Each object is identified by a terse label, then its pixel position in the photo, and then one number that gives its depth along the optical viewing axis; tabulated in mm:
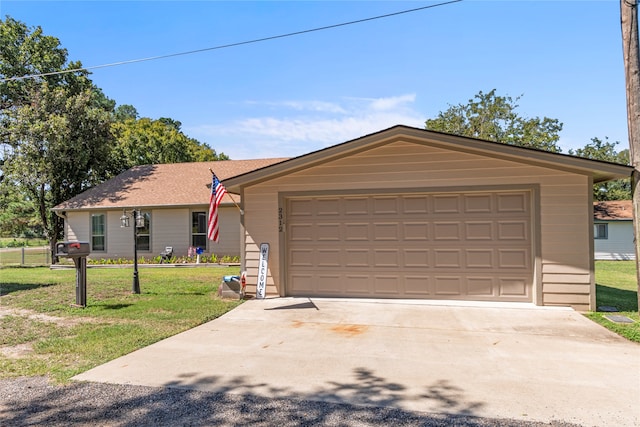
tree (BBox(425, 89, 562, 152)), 26922
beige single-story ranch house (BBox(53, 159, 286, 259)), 16281
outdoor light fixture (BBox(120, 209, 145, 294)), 9039
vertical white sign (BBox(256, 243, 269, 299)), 8250
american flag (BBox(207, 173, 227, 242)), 8188
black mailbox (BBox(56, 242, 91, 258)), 7133
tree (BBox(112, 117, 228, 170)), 24695
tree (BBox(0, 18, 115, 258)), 17953
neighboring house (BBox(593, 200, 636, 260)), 22031
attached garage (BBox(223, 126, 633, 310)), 7180
